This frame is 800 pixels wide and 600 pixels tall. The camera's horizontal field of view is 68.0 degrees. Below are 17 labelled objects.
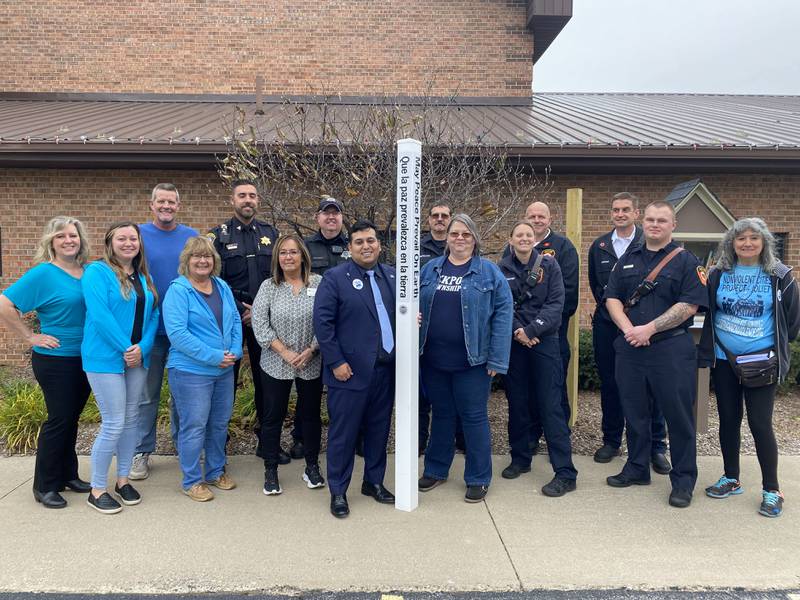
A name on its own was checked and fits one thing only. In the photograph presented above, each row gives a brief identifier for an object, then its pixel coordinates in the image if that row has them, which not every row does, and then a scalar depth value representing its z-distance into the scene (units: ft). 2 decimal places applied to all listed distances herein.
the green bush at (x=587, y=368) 24.68
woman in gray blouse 13.66
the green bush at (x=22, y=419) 17.44
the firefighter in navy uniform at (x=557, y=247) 15.83
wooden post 18.29
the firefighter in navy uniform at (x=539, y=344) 14.26
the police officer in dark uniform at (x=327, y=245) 15.35
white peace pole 12.71
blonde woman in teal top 12.62
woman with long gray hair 12.92
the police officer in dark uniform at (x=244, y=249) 15.55
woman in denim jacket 13.24
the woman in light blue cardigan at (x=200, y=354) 13.06
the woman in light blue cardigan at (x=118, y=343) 12.62
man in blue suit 12.69
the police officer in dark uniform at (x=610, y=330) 15.99
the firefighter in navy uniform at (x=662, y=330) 13.33
